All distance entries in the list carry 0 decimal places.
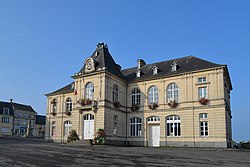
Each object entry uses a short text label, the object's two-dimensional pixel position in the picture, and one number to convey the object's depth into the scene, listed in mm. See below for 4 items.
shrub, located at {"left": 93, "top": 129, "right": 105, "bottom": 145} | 24719
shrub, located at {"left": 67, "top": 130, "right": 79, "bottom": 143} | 26328
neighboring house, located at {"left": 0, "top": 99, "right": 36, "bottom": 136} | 58469
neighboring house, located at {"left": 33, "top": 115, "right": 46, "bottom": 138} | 66000
